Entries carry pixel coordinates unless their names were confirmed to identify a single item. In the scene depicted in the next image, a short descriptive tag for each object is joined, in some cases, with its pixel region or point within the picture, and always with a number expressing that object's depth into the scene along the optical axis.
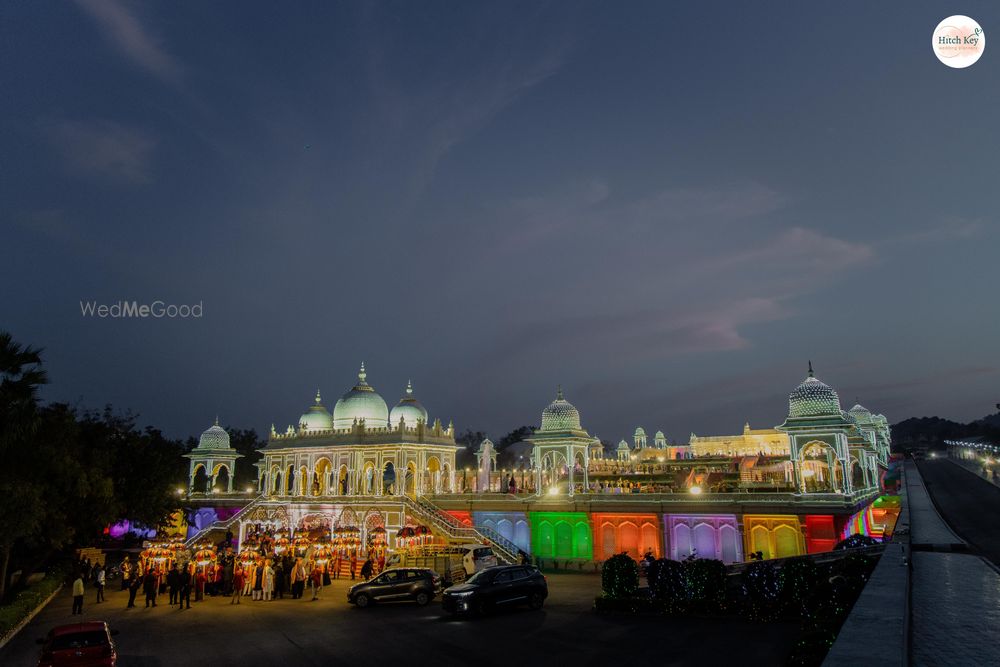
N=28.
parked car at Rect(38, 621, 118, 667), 13.76
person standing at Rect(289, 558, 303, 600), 26.47
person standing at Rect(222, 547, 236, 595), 28.12
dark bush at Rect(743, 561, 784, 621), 17.08
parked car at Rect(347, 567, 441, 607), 23.08
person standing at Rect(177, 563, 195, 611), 25.09
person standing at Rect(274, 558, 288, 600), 26.91
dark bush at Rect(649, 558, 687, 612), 18.61
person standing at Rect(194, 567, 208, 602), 26.47
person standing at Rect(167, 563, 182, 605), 25.31
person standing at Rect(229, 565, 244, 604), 26.68
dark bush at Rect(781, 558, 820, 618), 16.62
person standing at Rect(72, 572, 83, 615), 24.11
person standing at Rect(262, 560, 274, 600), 26.17
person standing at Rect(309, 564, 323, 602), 26.07
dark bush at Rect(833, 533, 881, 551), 22.14
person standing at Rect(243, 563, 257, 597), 27.36
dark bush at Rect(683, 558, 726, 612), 18.11
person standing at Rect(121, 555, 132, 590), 31.77
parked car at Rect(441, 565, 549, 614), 19.75
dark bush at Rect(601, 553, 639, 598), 19.81
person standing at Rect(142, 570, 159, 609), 25.66
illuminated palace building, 32.69
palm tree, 20.70
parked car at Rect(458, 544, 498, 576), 28.58
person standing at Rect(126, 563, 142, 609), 25.78
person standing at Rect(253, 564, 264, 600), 26.28
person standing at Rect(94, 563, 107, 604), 28.16
